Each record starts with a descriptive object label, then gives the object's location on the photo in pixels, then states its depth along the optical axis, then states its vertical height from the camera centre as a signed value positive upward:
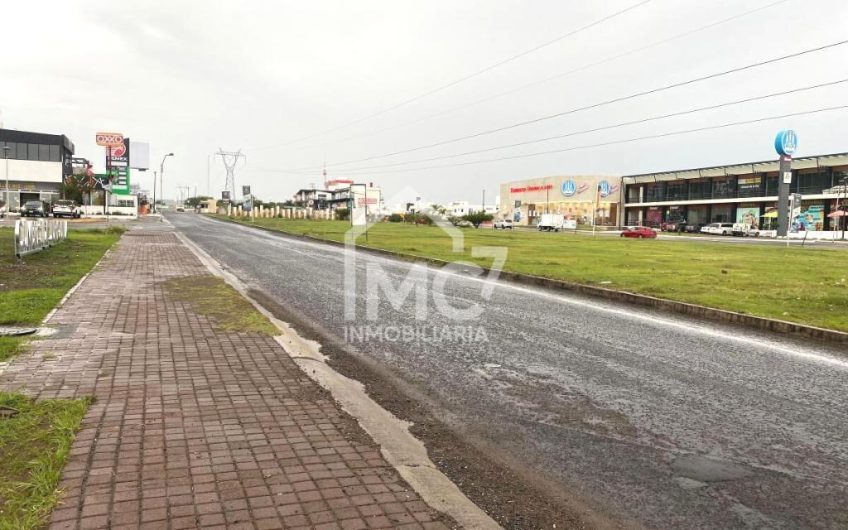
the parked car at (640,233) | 51.19 -0.11
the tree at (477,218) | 79.06 +1.32
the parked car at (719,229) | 64.94 +0.50
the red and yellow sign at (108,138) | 98.47 +13.43
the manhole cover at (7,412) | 4.47 -1.50
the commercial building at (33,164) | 86.44 +7.74
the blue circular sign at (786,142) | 60.25 +9.51
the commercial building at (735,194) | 62.94 +5.04
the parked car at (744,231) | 62.78 +0.36
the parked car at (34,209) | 51.69 +0.61
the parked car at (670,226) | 75.71 +0.81
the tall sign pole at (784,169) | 60.28 +6.84
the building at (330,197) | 140.38 +7.39
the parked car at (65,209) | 54.05 +0.70
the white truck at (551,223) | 71.56 +0.82
